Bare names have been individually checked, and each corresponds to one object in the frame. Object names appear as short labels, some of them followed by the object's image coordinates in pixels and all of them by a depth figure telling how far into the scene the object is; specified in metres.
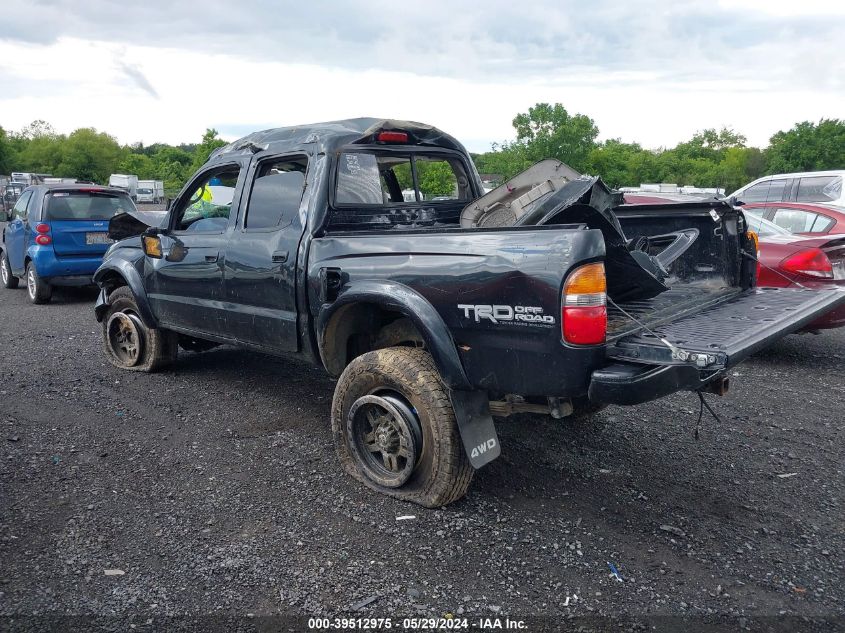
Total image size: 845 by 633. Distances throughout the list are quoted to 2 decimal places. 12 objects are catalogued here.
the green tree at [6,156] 76.94
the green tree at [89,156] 82.81
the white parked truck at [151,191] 54.97
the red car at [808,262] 5.98
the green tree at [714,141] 84.69
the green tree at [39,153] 82.88
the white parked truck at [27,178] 34.80
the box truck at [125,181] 53.58
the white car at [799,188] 10.04
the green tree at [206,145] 50.72
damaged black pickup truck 2.94
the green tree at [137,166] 88.64
